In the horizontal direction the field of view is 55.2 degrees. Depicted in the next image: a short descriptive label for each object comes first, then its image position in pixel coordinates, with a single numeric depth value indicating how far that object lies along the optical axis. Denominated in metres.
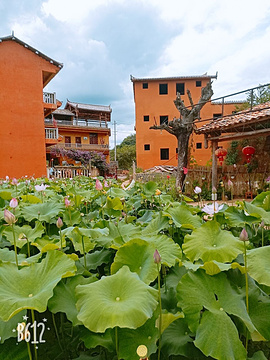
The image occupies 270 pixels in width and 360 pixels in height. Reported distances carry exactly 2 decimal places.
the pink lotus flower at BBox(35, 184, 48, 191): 1.79
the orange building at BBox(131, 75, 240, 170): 18.58
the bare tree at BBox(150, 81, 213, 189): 9.19
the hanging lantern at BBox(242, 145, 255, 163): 8.90
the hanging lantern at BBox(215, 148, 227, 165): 8.08
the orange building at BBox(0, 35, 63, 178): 11.39
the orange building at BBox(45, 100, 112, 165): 24.70
